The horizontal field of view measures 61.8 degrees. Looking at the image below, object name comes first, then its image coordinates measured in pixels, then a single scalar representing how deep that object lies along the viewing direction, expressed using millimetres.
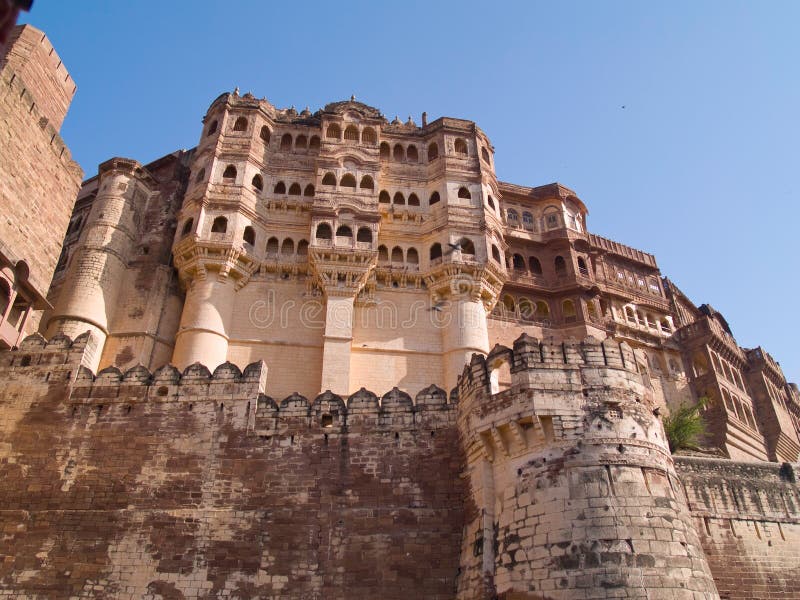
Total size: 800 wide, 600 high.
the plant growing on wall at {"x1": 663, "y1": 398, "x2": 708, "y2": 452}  23309
